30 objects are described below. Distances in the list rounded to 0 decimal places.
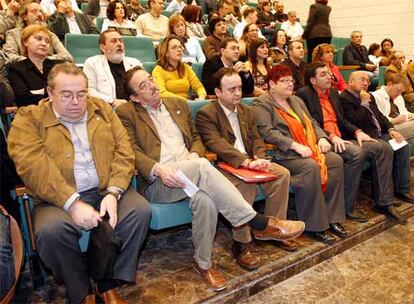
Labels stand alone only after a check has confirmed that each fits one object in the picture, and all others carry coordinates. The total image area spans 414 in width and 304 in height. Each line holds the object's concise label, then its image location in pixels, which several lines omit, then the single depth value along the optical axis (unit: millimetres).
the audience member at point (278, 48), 4108
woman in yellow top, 2859
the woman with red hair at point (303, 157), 2215
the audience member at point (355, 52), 5406
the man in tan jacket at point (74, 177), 1414
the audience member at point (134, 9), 4609
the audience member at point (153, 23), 4096
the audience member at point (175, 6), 5188
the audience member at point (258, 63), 3299
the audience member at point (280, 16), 6551
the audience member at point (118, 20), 3902
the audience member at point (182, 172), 1724
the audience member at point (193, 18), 4270
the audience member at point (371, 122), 2814
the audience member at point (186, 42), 3520
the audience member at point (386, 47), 5765
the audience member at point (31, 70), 2348
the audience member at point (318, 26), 4977
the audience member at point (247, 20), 4457
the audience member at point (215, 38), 3671
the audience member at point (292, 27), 6035
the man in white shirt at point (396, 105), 3043
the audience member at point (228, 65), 3064
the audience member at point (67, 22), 3617
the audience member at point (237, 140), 2029
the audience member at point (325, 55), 3525
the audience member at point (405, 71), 3756
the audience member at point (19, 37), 2789
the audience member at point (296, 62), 3359
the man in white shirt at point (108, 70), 2629
